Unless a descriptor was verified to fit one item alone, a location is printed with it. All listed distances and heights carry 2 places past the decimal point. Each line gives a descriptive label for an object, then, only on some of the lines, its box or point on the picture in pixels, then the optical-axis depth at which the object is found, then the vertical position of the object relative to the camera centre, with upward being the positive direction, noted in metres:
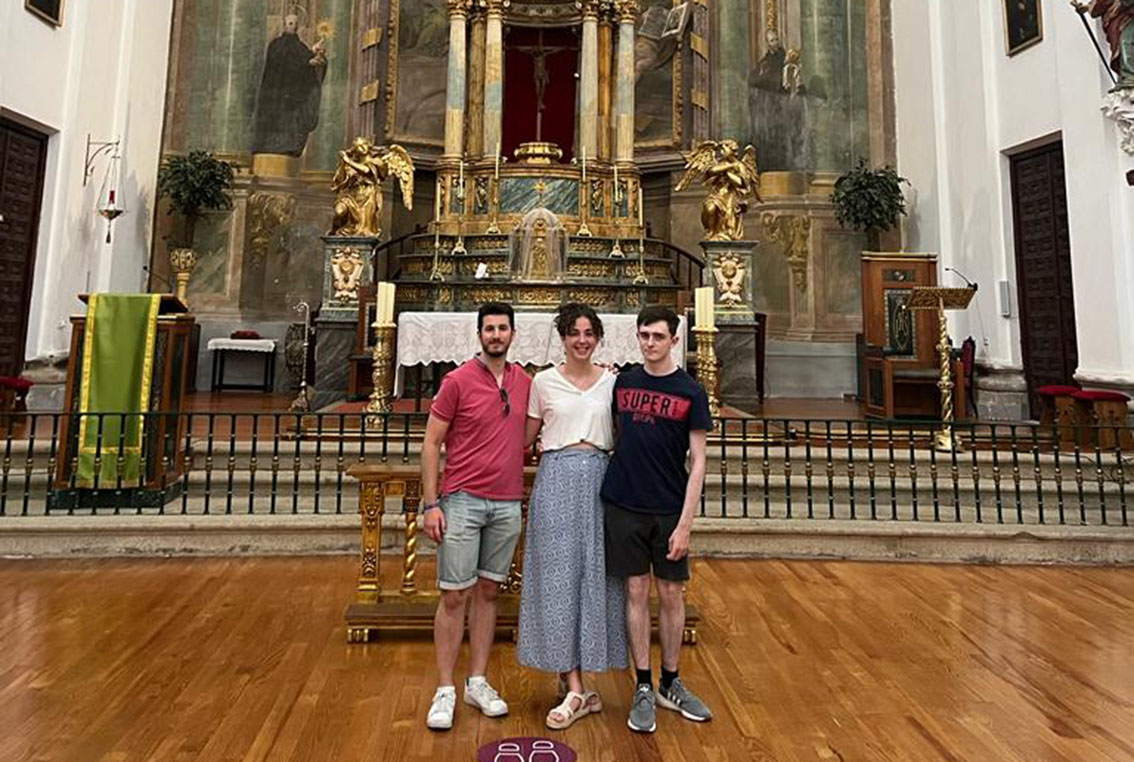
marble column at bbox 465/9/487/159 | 11.15 +5.77
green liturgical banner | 4.72 +0.35
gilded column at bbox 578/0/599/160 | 10.98 +5.65
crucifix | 13.15 +7.14
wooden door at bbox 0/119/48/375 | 8.04 +2.41
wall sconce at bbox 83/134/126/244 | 8.98 +3.37
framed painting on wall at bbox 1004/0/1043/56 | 8.27 +5.22
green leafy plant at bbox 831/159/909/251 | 10.23 +3.65
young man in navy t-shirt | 2.42 -0.16
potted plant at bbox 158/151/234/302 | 10.22 +3.66
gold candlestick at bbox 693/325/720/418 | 6.61 +0.78
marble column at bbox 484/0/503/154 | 10.87 +5.80
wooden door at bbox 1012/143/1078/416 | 8.01 +2.13
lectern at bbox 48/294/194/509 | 4.73 -0.09
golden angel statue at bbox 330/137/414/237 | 8.35 +3.07
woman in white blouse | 2.44 -0.38
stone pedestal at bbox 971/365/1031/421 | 8.54 +0.61
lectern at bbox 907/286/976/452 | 6.28 +1.26
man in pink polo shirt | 2.49 -0.22
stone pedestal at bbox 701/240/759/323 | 8.39 +2.07
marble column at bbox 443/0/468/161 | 10.80 +5.54
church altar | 6.91 +0.96
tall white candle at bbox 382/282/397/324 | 6.61 +1.25
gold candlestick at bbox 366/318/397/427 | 6.52 +0.63
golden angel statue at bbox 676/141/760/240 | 8.40 +3.21
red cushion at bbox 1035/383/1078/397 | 6.66 +0.53
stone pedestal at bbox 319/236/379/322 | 8.20 +1.98
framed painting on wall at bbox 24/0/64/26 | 8.10 +5.09
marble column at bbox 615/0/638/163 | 10.94 +5.64
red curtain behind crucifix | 13.41 +6.72
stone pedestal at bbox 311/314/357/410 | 7.93 +0.94
